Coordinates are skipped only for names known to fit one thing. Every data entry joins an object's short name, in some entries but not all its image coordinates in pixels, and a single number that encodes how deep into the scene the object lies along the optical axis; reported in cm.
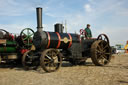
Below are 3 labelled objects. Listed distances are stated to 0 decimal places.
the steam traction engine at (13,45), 789
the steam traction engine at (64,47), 729
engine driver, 950
